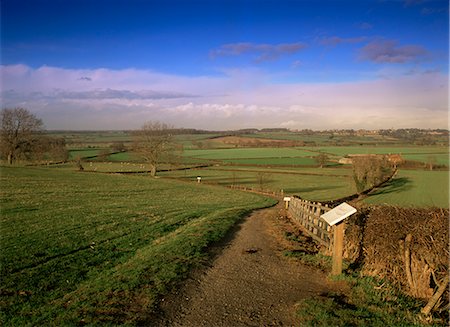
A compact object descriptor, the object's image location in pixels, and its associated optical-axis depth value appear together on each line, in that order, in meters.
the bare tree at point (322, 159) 80.47
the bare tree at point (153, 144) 58.00
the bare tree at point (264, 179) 50.80
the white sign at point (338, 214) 8.33
